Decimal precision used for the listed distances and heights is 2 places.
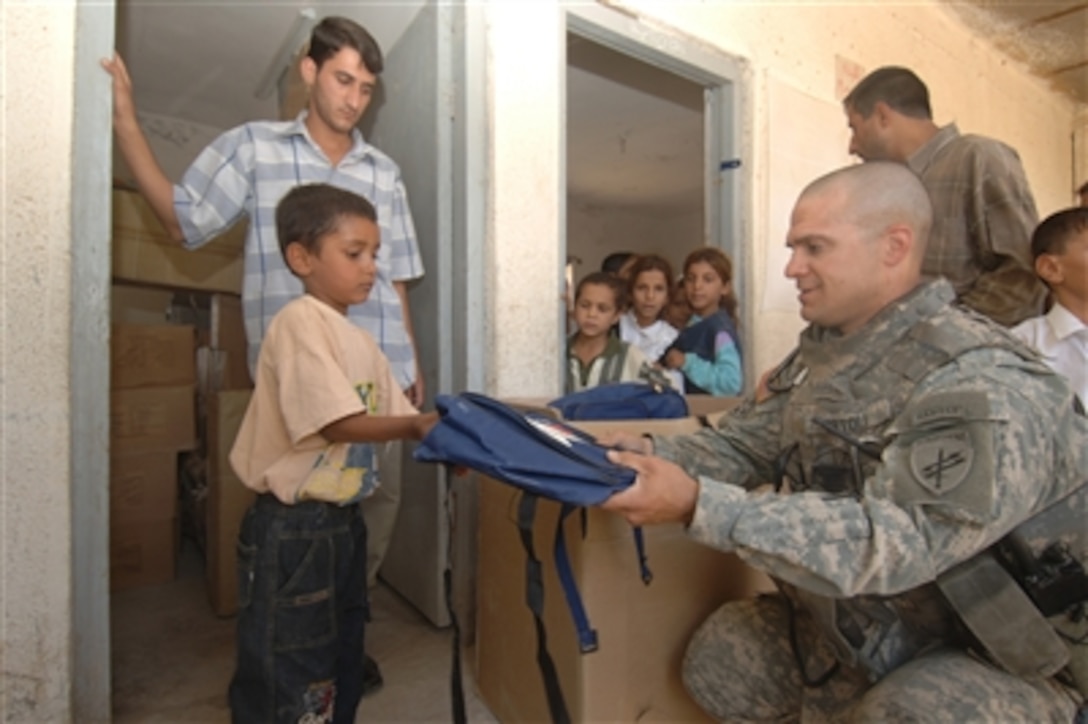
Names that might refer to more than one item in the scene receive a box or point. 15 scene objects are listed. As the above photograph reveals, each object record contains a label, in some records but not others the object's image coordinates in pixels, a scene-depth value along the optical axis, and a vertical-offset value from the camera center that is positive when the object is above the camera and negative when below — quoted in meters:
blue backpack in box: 1.70 -0.09
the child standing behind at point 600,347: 2.44 +0.09
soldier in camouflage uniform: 0.96 -0.18
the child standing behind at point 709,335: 2.62 +0.15
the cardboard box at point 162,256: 2.54 +0.49
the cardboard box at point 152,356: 2.48 +0.06
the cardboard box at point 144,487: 2.50 -0.45
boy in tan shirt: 1.33 -0.22
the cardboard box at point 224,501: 2.24 -0.46
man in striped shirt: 1.82 +0.53
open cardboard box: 1.37 -0.54
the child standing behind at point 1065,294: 1.97 +0.24
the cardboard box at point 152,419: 2.50 -0.19
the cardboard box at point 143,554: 2.50 -0.71
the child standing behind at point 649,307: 2.86 +0.28
